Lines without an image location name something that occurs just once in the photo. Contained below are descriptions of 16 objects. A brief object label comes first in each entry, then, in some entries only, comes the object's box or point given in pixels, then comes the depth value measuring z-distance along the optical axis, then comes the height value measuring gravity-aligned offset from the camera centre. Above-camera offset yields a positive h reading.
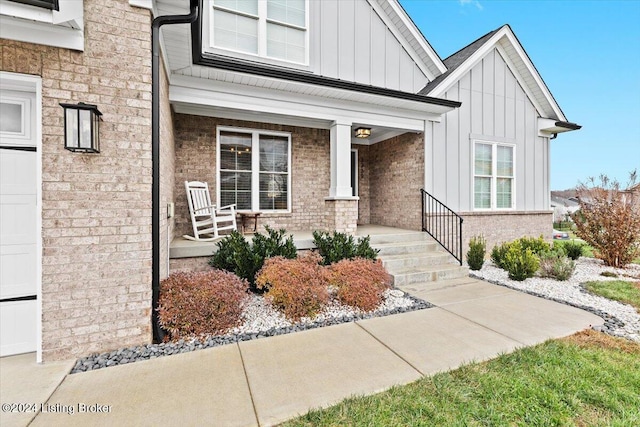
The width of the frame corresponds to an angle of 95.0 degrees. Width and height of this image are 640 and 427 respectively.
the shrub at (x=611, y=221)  7.36 -0.31
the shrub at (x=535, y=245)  7.34 -0.92
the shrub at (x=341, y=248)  5.52 -0.75
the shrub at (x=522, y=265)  6.11 -1.18
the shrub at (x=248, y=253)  4.78 -0.73
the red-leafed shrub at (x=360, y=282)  4.43 -1.14
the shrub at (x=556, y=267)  6.18 -1.25
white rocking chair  5.95 -0.05
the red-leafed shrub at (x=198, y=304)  3.41 -1.15
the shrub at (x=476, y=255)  6.85 -1.09
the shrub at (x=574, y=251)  8.16 -1.18
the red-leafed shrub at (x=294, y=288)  4.08 -1.12
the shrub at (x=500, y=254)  6.94 -1.09
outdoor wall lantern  2.87 +0.82
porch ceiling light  7.24 +1.93
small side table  6.79 -0.21
